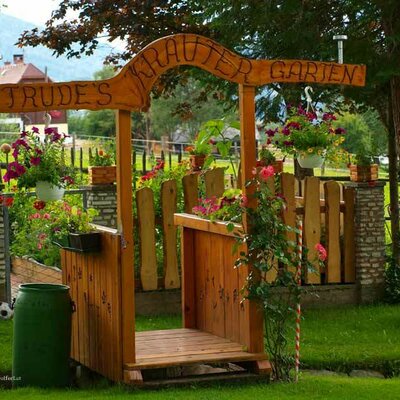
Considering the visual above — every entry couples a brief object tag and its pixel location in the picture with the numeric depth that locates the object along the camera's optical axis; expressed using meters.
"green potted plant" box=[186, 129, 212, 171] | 13.27
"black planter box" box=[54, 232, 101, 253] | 9.38
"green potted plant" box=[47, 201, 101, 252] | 9.40
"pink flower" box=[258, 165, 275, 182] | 8.95
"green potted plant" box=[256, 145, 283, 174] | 13.40
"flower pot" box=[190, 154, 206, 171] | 14.10
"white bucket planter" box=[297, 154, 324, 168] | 10.95
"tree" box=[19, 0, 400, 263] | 12.98
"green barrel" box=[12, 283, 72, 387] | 9.20
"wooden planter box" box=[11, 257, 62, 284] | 13.36
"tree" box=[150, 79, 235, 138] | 54.78
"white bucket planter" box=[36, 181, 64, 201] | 10.13
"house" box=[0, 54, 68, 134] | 62.12
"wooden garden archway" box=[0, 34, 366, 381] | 8.80
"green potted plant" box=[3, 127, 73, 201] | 10.05
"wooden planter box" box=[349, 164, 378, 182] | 13.06
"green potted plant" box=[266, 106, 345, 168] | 10.90
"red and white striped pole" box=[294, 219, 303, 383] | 9.09
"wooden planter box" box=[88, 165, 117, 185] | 12.61
